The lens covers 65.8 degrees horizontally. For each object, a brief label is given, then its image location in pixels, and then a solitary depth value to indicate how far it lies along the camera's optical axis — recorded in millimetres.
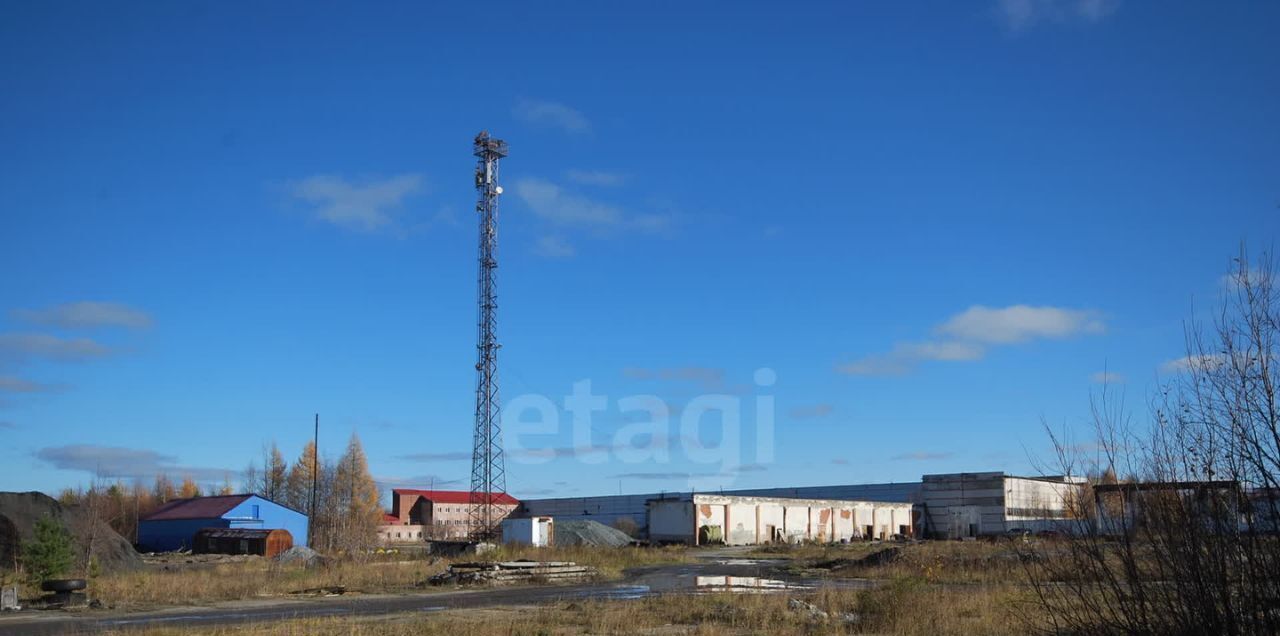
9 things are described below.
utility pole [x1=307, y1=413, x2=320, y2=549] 67738
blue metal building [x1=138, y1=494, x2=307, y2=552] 65125
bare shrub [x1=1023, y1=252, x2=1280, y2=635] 7590
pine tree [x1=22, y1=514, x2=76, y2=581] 27109
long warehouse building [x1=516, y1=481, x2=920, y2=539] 79438
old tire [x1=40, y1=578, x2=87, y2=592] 24203
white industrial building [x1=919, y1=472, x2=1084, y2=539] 73625
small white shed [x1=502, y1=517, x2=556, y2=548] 61125
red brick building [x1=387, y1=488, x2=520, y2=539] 117312
